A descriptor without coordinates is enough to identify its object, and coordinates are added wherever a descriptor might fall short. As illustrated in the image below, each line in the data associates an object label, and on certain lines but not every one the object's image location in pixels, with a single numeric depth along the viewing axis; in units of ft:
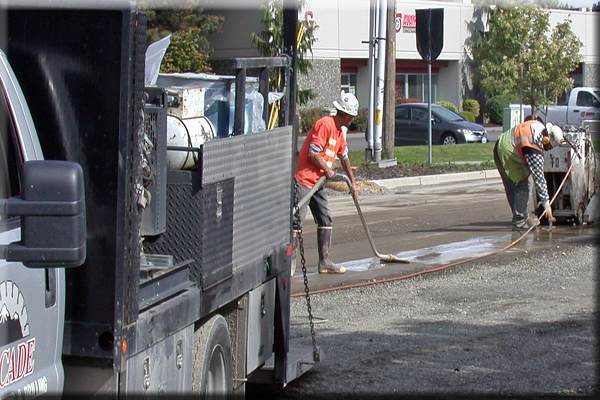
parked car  126.11
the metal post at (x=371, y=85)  83.56
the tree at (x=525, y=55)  137.80
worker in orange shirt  39.19
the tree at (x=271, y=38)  88.44
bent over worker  50.31
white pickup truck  127.03
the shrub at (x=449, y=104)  164.60
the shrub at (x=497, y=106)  175.42
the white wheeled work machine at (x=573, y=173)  52.31
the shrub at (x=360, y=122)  157.28
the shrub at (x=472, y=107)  175.42
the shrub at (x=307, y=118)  142.18
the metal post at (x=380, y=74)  82.58
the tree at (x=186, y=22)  128.75
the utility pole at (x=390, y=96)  84.91
